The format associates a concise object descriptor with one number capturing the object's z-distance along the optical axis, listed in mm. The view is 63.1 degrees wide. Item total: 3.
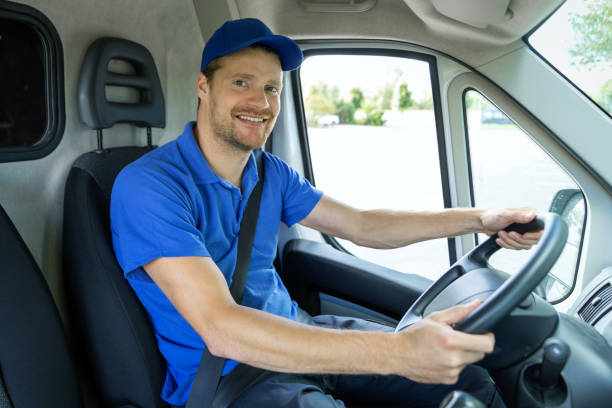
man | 1006
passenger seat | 1104
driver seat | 1284
